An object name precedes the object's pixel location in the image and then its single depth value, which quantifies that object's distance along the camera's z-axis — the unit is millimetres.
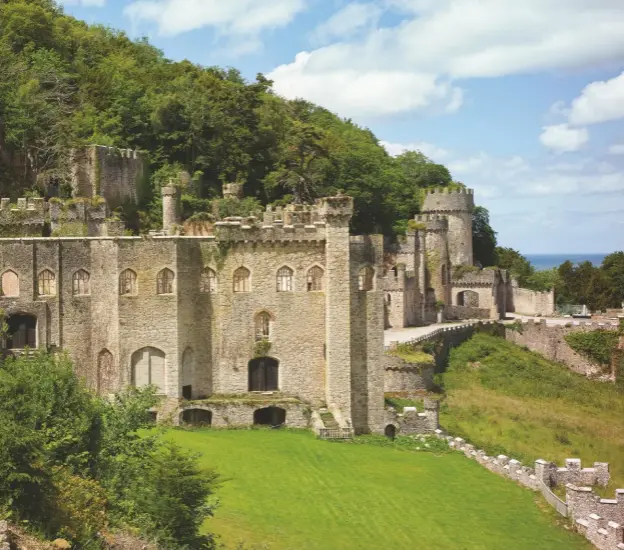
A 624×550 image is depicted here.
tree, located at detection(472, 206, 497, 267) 93125
